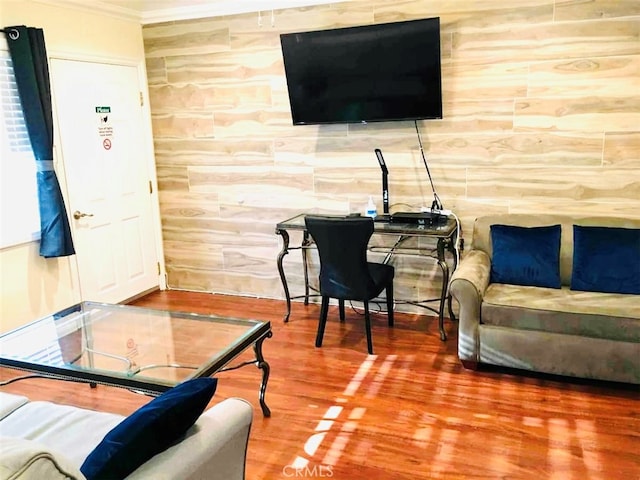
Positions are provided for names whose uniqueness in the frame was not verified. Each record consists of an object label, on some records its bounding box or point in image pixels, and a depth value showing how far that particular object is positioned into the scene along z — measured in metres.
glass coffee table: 2.38
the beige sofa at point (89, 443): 1.06
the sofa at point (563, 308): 2.88
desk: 3.61
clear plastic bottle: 4.09
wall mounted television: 3.66
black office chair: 3.29
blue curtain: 3.50
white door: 4.05
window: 3.54
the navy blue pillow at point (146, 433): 1.34
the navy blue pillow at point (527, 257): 3.34
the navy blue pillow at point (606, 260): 3.16
